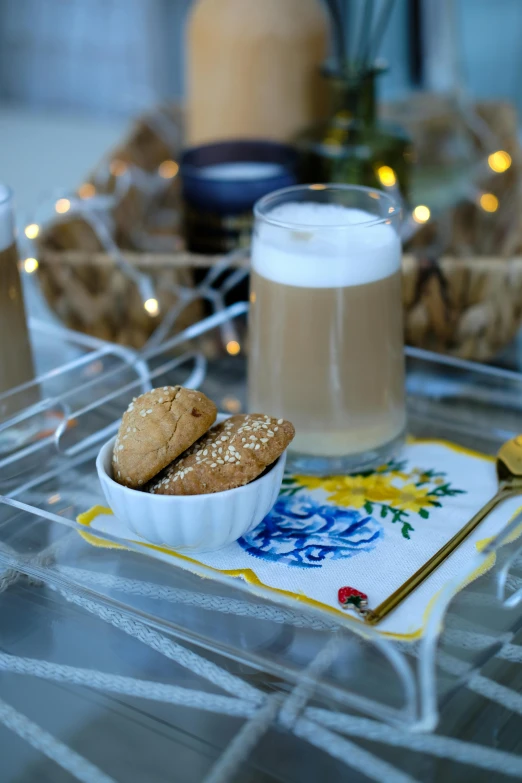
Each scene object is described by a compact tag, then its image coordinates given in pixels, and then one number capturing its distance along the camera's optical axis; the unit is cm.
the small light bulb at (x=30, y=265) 70
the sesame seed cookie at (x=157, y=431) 43
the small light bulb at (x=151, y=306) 69
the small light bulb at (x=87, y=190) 84
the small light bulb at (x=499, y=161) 83
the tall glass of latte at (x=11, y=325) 54
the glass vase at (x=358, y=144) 75
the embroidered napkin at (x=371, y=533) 42
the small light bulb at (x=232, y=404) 62
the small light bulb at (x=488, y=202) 81
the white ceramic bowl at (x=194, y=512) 42
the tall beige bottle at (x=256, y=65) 84
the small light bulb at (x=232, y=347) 69
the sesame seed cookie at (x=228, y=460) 43
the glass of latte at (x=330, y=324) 49
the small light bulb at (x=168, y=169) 90
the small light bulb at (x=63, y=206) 77
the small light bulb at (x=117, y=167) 86
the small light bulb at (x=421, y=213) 77
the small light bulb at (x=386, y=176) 75
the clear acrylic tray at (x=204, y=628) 37
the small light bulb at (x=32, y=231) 73
